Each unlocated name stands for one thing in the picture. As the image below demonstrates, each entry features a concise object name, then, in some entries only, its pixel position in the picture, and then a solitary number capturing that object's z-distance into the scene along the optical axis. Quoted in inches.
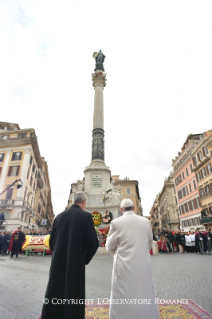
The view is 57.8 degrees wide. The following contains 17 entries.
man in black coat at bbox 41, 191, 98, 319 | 92.5
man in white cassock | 98.9
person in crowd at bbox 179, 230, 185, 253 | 637.9
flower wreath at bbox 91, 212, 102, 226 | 602.3
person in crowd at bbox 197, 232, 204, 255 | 591.2
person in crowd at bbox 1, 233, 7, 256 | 546.8
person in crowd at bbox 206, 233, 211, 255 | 588.4
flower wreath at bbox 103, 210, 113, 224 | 597.0
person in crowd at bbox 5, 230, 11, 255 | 587.4
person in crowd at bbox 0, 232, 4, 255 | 564.9
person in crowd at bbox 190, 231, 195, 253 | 631.8
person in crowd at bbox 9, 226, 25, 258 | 474.8
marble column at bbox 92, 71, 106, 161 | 792.3
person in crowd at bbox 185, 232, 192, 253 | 642.8
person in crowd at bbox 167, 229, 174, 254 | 612.7
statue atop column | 1007.6
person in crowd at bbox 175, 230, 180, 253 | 640.4
